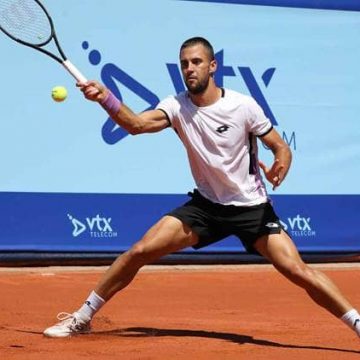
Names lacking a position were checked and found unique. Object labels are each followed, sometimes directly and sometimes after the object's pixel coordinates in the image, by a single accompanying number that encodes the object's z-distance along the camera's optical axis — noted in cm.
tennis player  1183
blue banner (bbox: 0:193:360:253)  1903
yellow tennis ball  1170
